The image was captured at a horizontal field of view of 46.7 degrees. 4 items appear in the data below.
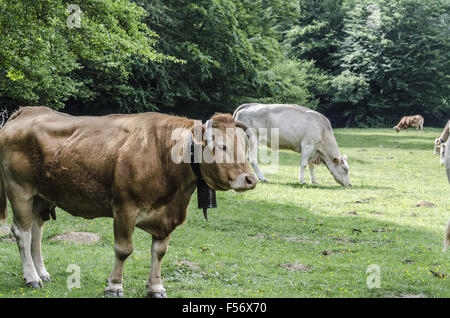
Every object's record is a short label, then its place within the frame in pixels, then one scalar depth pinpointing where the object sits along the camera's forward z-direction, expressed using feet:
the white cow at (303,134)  56.13
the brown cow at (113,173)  18.80
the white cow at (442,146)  36.67
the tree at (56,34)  36.37
